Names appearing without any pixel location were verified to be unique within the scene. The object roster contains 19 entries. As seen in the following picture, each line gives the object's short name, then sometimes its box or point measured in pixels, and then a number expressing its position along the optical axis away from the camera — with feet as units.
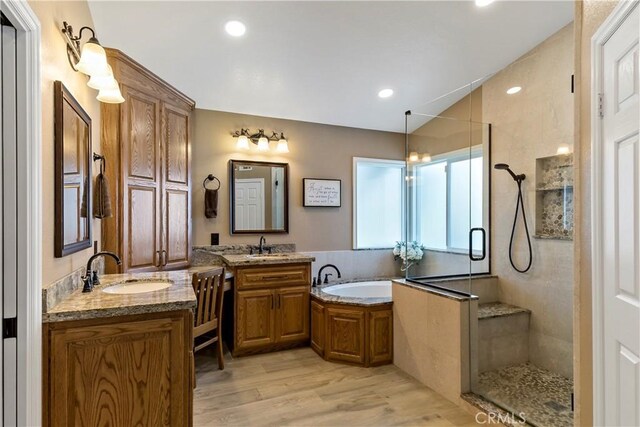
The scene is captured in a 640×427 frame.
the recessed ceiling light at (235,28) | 8.02
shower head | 10.44
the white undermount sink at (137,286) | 6.67
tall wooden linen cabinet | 8.76
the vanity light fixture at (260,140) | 12.16
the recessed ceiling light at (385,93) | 11.47
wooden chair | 8.96
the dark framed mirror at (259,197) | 12.30
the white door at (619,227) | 3.86
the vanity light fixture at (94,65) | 5.53
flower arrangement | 11.85
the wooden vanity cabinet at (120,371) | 4.80
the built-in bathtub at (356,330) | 9.82
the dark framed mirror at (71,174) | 5.21
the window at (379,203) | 14.47
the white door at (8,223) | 4.07
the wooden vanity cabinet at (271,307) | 10.43
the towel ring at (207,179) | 11.85
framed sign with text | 13.21
